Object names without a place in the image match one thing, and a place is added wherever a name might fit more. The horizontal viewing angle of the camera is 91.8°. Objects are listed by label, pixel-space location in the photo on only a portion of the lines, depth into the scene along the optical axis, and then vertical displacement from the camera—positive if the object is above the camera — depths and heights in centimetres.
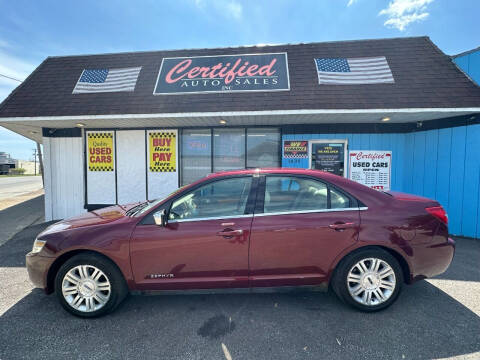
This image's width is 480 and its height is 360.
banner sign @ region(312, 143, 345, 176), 668 +37
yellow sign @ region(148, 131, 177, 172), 698 +52
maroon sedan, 255 -87
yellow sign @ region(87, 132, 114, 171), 711 +55
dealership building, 555 +130
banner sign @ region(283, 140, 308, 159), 669 +59
